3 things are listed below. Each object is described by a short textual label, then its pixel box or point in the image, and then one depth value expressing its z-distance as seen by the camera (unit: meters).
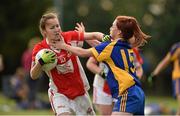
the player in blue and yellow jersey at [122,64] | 16.53
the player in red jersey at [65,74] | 17.72
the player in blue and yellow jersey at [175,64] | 27.66
